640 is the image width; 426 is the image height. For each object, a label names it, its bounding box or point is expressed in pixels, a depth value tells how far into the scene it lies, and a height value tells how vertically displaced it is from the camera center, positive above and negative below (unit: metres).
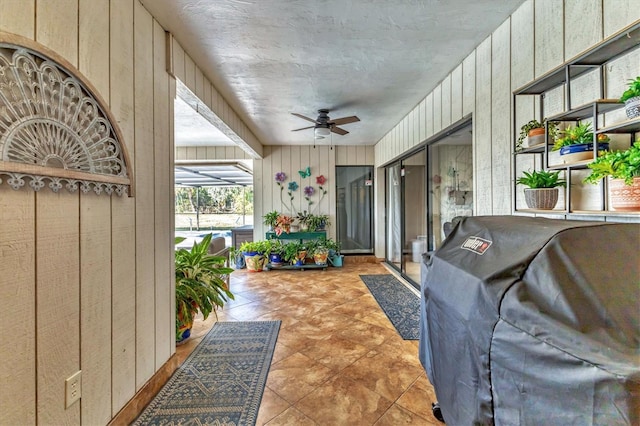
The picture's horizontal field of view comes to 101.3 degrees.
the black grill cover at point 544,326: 0.63 -0.33
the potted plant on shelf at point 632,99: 1.01 +0.44
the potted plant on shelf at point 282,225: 5.34 -0.22
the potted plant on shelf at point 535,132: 1.46 +0.47
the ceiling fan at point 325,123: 3.38 +1.19
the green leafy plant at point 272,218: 5.54 -0.09
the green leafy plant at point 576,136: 1.26 +0.37
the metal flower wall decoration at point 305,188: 5.70 +0.57
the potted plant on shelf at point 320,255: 5.19 -0.81
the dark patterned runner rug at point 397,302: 2.66 -1.14
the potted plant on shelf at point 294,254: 5.12 -0.78
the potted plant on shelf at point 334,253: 5.42 -0.82
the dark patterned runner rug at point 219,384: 1.56 -1.19
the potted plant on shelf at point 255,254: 5.05 -0.77
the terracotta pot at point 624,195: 1.02 +0.07
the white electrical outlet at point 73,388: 1.14 -0.76
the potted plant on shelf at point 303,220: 5.68 -0.13
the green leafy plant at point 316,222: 5.62 -0.17
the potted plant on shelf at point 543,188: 1.44 +0.13
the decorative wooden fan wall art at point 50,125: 0.92 +0.38
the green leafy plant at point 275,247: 5.16 -0.65
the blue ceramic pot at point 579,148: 1.20 +0.31
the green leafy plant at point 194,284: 2.23 -0.61
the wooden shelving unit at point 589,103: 1.10 +0.54
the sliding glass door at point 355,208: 5.92 +0.13
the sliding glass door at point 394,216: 4.84 -0.06
